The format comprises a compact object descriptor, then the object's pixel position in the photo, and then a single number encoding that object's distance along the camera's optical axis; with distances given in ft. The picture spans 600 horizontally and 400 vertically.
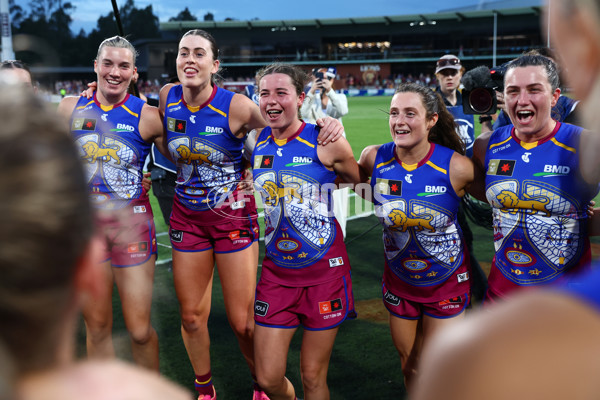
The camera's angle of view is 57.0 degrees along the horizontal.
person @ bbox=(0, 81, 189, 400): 2.27
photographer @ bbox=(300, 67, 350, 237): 20.84
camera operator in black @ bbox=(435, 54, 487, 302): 16.26
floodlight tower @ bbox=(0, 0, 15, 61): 59.88
